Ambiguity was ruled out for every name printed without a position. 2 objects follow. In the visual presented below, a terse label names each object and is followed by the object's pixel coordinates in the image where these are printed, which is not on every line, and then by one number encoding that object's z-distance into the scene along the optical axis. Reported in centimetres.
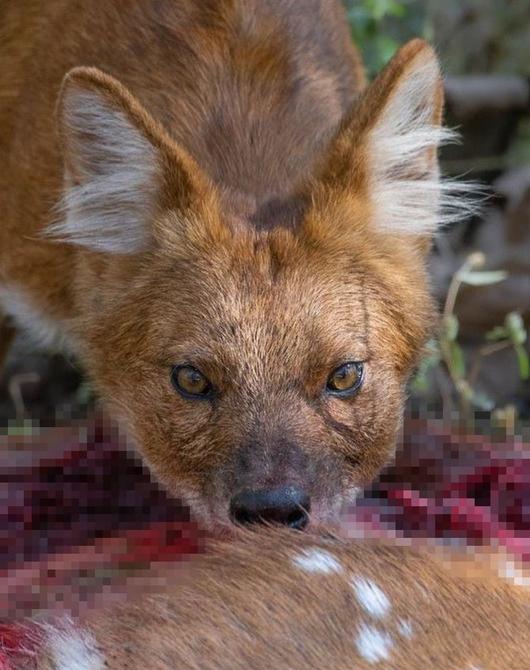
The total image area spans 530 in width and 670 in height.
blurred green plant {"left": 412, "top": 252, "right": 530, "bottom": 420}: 1026
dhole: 695
